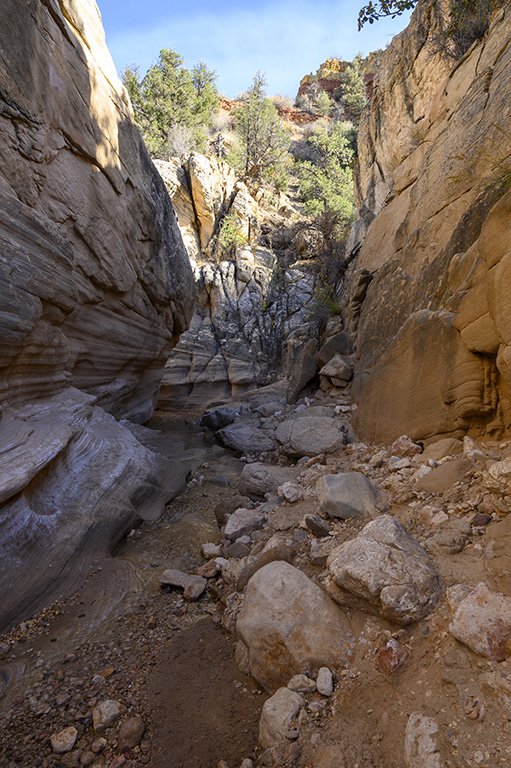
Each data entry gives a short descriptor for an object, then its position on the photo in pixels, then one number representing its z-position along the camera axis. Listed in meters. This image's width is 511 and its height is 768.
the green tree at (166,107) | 19.25
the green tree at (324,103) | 32.75
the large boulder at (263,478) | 5.34
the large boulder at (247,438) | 7.65
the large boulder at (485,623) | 1.71
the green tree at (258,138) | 21.11
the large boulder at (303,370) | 8.95
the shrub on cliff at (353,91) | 31.02
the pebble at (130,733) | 2.18
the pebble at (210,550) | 4.11
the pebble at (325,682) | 2.09
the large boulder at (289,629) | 2.30
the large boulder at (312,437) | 5.96
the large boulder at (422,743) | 1.52
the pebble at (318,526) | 3.42
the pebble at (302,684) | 2.15
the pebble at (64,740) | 2.18
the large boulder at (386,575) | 2.12
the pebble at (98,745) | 2.17
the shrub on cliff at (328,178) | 19.59
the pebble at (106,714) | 2.28
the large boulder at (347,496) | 3.51
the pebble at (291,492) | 4.54
